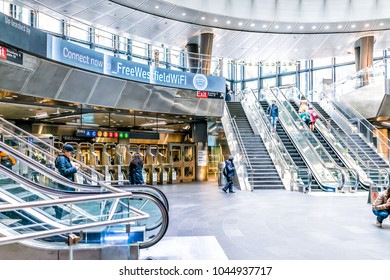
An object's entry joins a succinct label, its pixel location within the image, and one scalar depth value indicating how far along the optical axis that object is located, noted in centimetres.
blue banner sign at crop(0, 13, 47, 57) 824
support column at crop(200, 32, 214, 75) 1817
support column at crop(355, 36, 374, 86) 1997
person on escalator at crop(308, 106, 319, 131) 1606
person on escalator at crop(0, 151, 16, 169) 582
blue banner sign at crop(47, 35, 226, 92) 1005
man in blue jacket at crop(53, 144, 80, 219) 630
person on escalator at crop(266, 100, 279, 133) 1647
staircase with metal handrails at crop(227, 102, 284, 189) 1335
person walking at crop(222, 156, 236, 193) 1202
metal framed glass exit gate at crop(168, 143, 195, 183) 1780
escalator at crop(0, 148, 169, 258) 409
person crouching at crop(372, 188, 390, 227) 645
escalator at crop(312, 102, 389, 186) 1270
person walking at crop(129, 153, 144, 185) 1038
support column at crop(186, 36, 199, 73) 1952
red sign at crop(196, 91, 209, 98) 1550
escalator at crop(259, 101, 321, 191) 1261
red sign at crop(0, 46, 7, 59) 830
